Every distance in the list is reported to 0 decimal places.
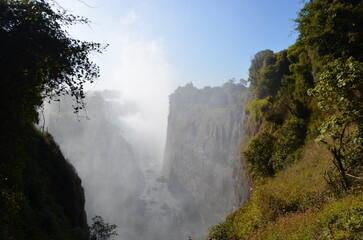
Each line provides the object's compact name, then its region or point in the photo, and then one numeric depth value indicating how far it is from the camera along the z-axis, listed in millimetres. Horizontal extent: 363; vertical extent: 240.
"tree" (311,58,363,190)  6250
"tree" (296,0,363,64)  15539
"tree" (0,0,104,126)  5809
